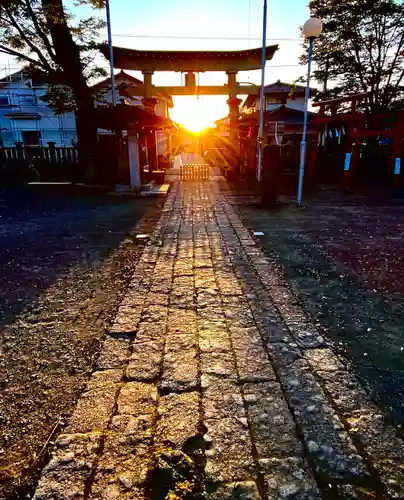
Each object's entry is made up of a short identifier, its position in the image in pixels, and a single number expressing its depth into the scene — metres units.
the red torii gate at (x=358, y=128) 12.88
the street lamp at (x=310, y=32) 7.64
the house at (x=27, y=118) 29.80
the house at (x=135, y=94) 18.39
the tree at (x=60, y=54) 11.85
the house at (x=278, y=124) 15.72
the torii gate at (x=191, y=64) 16.58
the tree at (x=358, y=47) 17.23
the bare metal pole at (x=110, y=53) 13.37
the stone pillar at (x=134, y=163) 11.28
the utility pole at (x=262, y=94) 14.21
